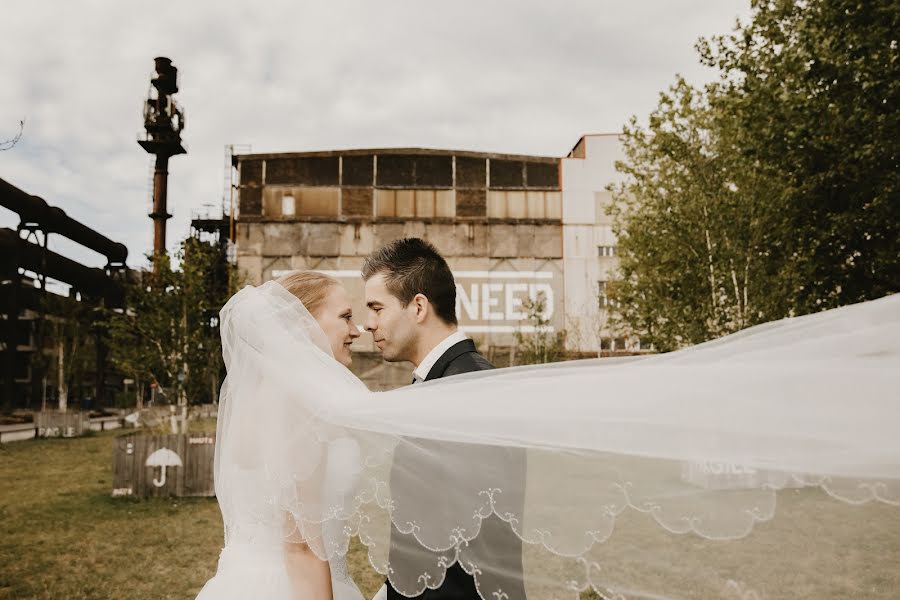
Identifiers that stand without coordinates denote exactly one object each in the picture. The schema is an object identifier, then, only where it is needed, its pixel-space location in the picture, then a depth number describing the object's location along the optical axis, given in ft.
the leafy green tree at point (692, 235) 52.29
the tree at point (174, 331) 54.75
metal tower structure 129.59
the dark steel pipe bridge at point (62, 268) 95.76
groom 7.50
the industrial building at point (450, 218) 116.78
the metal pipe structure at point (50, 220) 88.48
